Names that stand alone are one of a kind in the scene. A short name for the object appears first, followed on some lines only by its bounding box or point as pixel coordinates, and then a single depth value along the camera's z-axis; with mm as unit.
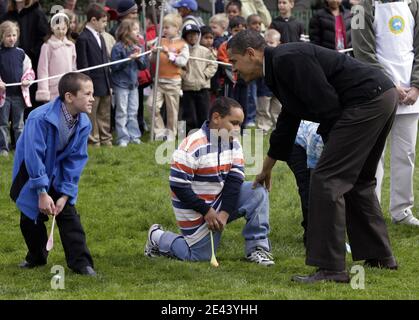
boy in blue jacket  14908
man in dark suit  13753
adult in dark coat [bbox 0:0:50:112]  26160
